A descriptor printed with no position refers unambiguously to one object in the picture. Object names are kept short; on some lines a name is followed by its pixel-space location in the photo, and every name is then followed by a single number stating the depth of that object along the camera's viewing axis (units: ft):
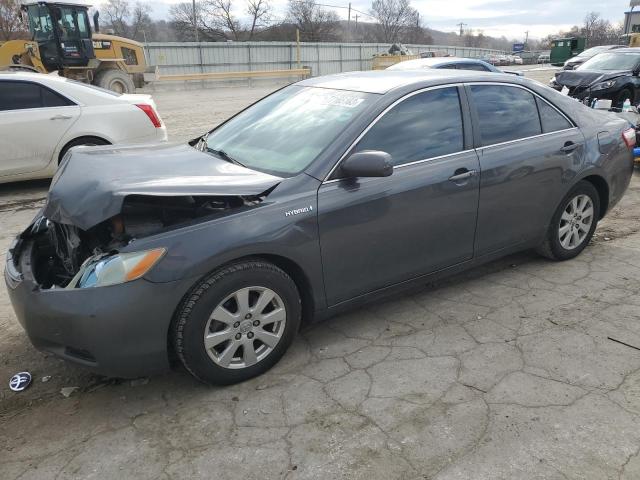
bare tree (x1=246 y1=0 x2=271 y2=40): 227.20
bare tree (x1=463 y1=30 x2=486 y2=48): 415.64
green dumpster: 139.22
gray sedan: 8.55
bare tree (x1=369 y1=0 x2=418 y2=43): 295.32
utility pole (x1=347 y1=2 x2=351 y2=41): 273.54
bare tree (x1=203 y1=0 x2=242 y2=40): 225.76
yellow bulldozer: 53.47
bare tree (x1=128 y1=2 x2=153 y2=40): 242.78
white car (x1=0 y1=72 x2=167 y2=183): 21.52
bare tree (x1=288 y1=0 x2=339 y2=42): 231.30
